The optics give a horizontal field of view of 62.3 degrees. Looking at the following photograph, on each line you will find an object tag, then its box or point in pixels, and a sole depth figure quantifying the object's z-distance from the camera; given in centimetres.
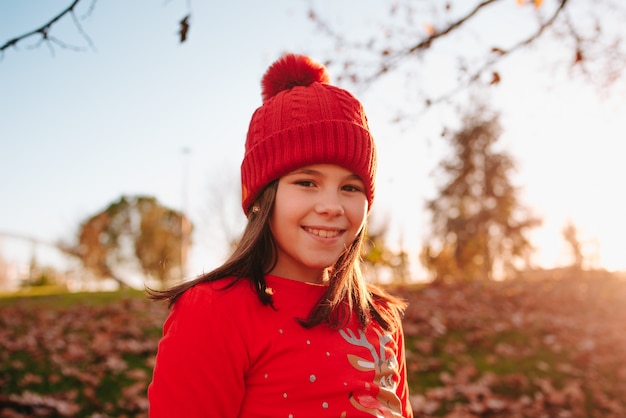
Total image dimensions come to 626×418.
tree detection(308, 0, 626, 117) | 341
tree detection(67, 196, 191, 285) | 2927
